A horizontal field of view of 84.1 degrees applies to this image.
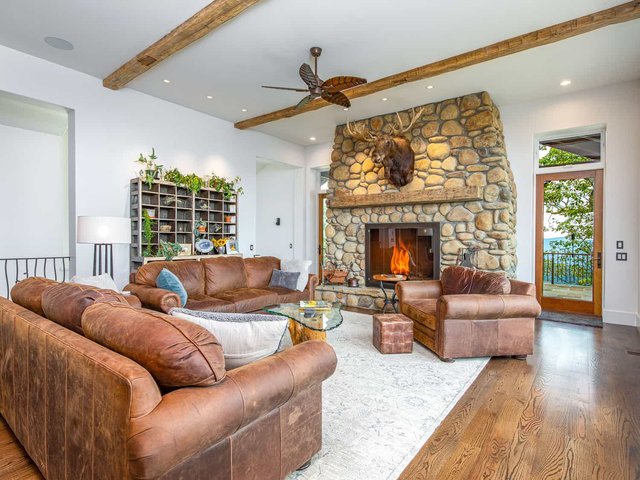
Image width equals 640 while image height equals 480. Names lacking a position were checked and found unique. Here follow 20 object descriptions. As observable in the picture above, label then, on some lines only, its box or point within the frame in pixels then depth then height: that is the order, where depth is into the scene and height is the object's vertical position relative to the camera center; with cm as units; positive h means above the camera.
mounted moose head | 540 +128
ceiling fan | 364 +161
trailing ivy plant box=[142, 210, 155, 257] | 500 +7
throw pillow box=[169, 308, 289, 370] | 158 -44
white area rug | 184 -117
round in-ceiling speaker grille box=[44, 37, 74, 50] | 380 +211
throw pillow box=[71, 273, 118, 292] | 322 -41
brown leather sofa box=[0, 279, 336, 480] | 108 -61
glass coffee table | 285 -71
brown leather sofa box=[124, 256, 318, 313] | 371 -61
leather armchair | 320 -80
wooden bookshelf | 508 +37
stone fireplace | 500 +57
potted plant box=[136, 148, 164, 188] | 505 +102
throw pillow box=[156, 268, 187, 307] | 382 -52
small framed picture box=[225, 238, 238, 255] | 617 -19
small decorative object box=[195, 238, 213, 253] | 570 -16
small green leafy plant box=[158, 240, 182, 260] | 502 -20
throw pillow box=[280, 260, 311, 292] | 513 -48
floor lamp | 372 +6
